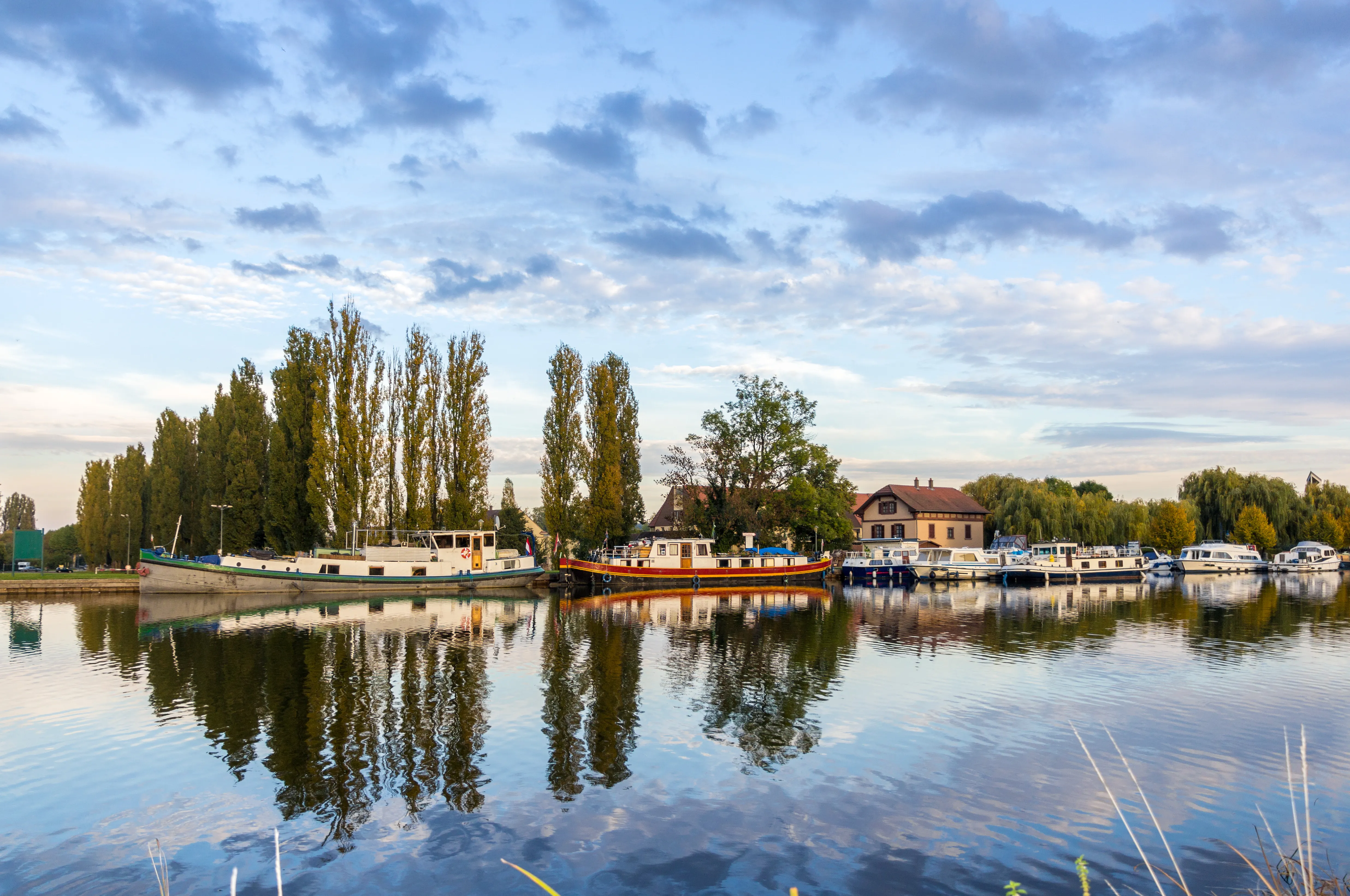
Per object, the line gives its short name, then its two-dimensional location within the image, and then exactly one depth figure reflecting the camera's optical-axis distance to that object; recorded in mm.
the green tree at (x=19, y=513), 118562
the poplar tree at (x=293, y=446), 53125
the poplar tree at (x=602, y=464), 60781
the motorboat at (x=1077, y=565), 63188
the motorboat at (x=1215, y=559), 74938
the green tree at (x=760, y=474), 66938
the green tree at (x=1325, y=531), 87562
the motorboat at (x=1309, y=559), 76812
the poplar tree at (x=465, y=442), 56562
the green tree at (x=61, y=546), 92500
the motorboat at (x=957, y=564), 64188
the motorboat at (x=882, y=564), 65812
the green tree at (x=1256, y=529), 86062
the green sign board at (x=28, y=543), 57469
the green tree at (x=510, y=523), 74500
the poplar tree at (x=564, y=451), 60750
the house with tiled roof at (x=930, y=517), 89875
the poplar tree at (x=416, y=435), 55719
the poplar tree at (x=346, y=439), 52438
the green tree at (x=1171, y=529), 87062
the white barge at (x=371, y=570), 45656
